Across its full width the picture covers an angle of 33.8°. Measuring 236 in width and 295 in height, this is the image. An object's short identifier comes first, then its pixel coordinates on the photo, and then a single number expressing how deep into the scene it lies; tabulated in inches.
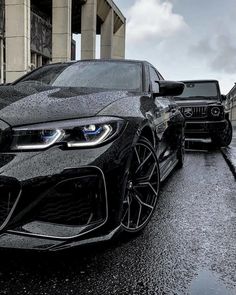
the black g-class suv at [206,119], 357.7
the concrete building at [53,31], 557.3
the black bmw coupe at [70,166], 81.0
